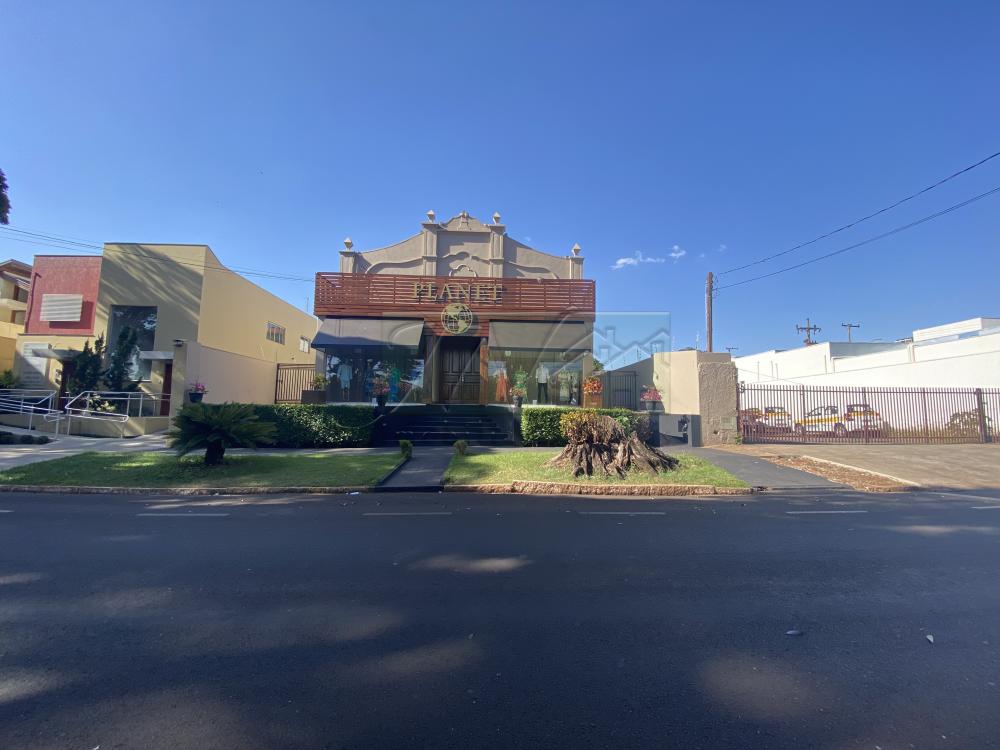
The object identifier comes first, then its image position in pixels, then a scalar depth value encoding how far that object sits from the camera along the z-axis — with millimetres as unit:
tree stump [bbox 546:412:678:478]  10198
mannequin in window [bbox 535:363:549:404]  18391
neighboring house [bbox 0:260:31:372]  24897
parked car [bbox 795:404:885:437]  16984
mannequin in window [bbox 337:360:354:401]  18125
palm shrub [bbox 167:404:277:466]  10164
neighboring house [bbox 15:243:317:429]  17734
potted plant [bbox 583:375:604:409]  17734
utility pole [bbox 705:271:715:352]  20859
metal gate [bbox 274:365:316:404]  21203
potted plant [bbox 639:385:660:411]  17078
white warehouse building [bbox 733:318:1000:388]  22062
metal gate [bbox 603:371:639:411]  19438
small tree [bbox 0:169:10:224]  16203
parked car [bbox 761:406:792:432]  17109
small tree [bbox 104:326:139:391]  17391
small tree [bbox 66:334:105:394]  17016
